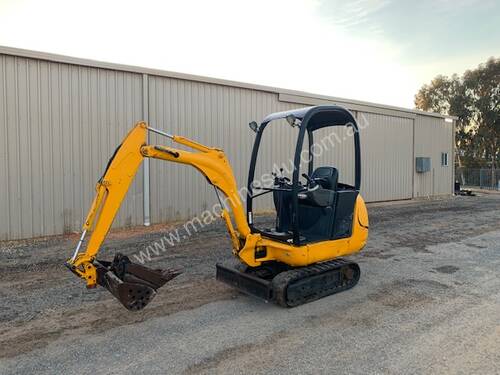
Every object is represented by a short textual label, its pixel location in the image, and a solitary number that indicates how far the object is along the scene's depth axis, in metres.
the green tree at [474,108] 33.53
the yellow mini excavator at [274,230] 3.98
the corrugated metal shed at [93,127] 9.16
